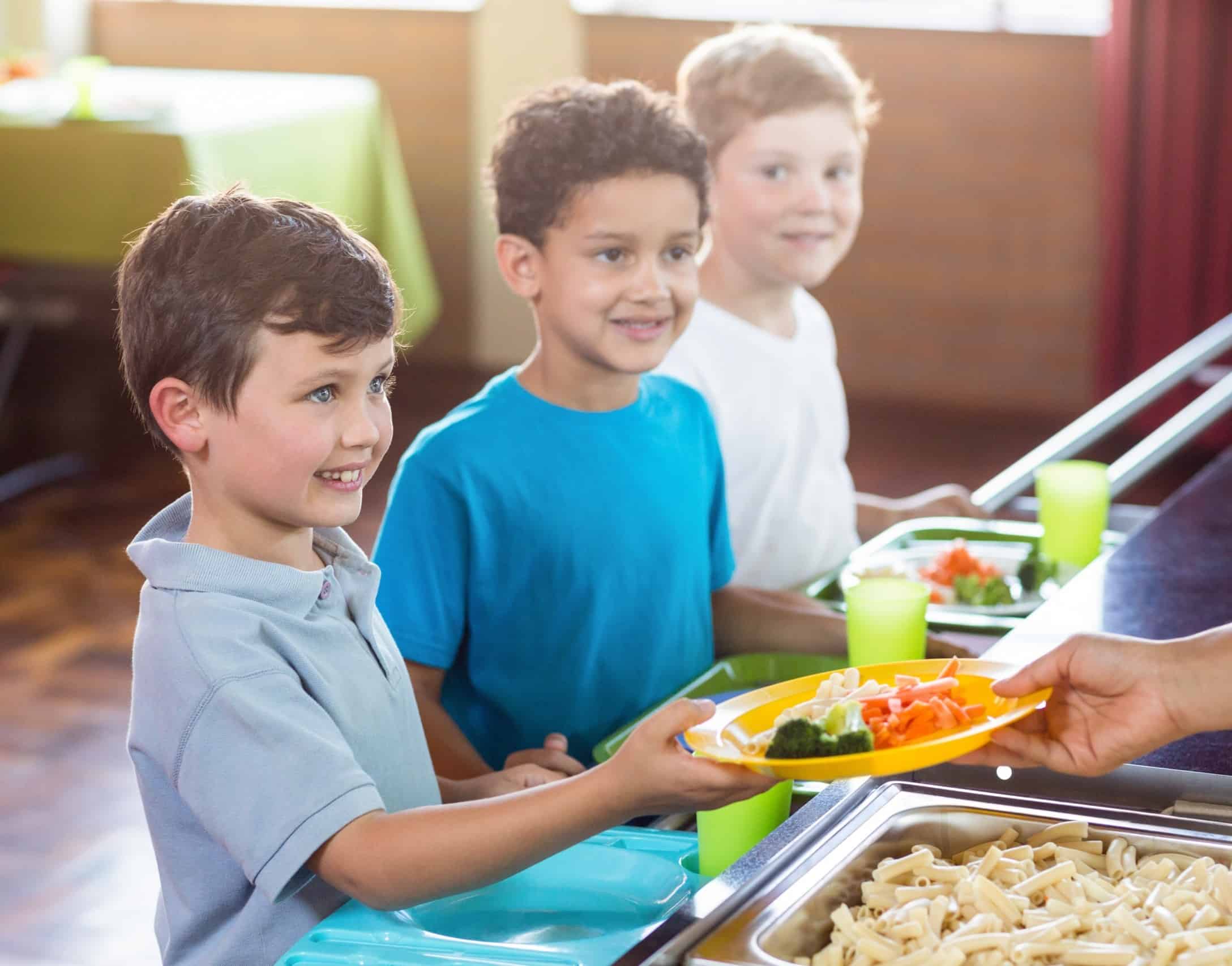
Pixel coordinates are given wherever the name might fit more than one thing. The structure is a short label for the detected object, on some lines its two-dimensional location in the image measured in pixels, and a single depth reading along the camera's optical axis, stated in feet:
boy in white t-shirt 9.50
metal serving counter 6.55
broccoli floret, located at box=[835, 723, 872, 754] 6.61
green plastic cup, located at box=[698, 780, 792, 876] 7.01
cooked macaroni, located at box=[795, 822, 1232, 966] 6.51
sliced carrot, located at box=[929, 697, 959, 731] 6.79
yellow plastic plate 6.56
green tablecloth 17.41
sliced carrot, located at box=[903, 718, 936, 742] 6.75
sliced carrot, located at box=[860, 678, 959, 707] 6.85
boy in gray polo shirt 6.77
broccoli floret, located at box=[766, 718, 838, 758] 6.60
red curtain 19.72
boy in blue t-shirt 8.21
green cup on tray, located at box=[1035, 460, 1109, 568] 9.24
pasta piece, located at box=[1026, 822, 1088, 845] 6.91
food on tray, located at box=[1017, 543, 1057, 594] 9.06
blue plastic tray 6.72
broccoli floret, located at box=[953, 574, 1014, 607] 8.88
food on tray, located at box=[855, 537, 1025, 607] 8.89
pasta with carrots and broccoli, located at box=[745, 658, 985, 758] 6.62
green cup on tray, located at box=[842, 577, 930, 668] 8.08
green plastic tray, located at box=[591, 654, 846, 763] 8.33
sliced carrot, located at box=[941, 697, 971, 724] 6.81
